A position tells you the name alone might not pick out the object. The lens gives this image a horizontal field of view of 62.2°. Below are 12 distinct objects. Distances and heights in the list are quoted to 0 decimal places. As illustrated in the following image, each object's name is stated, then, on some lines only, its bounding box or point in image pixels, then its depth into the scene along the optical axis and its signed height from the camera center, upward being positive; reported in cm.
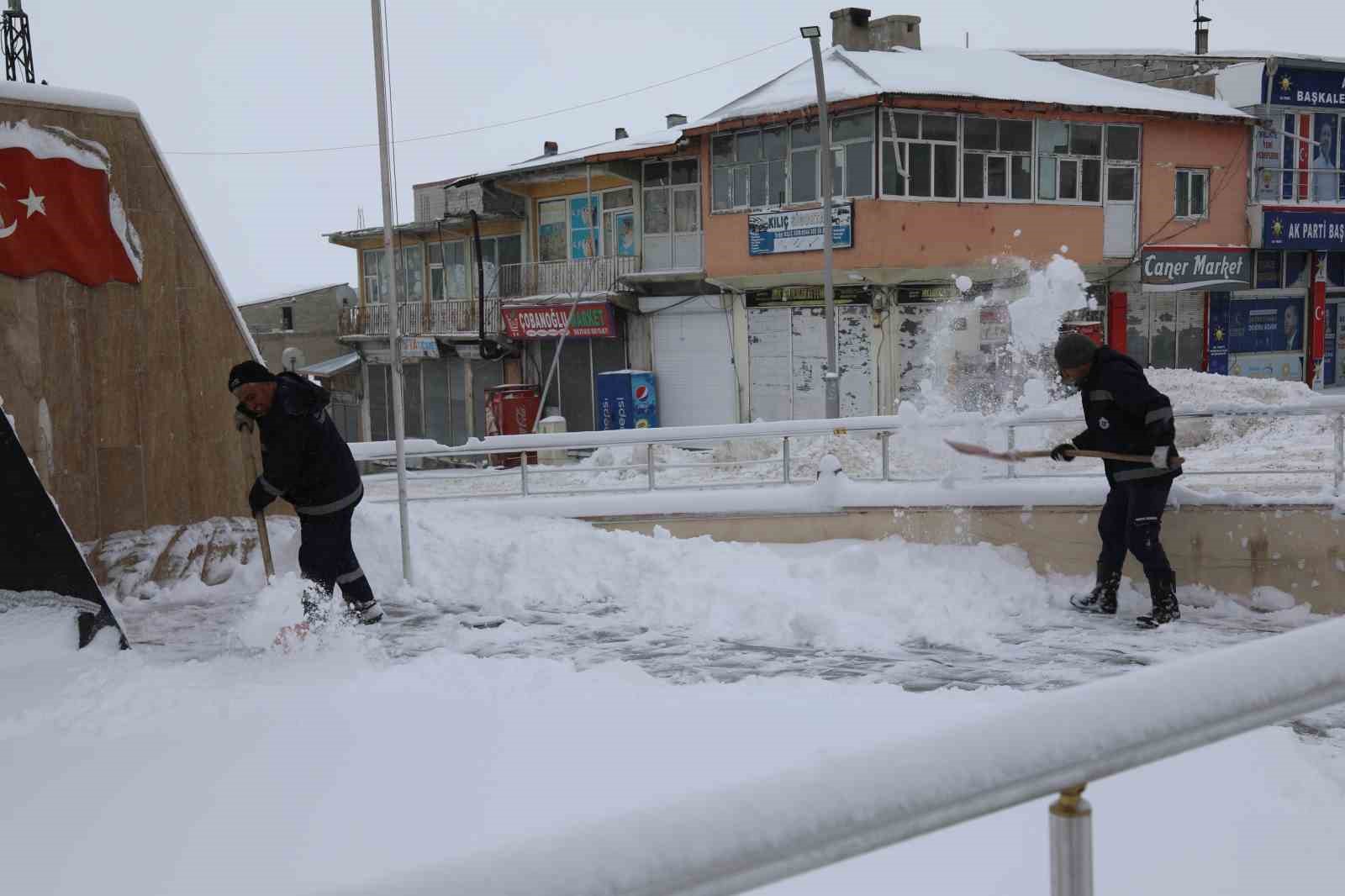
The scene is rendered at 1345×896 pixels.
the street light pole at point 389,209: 784 +111
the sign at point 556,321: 2809 +108
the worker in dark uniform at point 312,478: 659 -67
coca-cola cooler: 2534 -104
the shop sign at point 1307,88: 2634 +617
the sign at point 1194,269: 2486 +182
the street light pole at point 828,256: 1928 +182
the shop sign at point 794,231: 2252 +265
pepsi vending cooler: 2603 -88
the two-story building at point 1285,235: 2600 +263
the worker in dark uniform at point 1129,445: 736 -63
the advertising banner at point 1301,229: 2591 +276
